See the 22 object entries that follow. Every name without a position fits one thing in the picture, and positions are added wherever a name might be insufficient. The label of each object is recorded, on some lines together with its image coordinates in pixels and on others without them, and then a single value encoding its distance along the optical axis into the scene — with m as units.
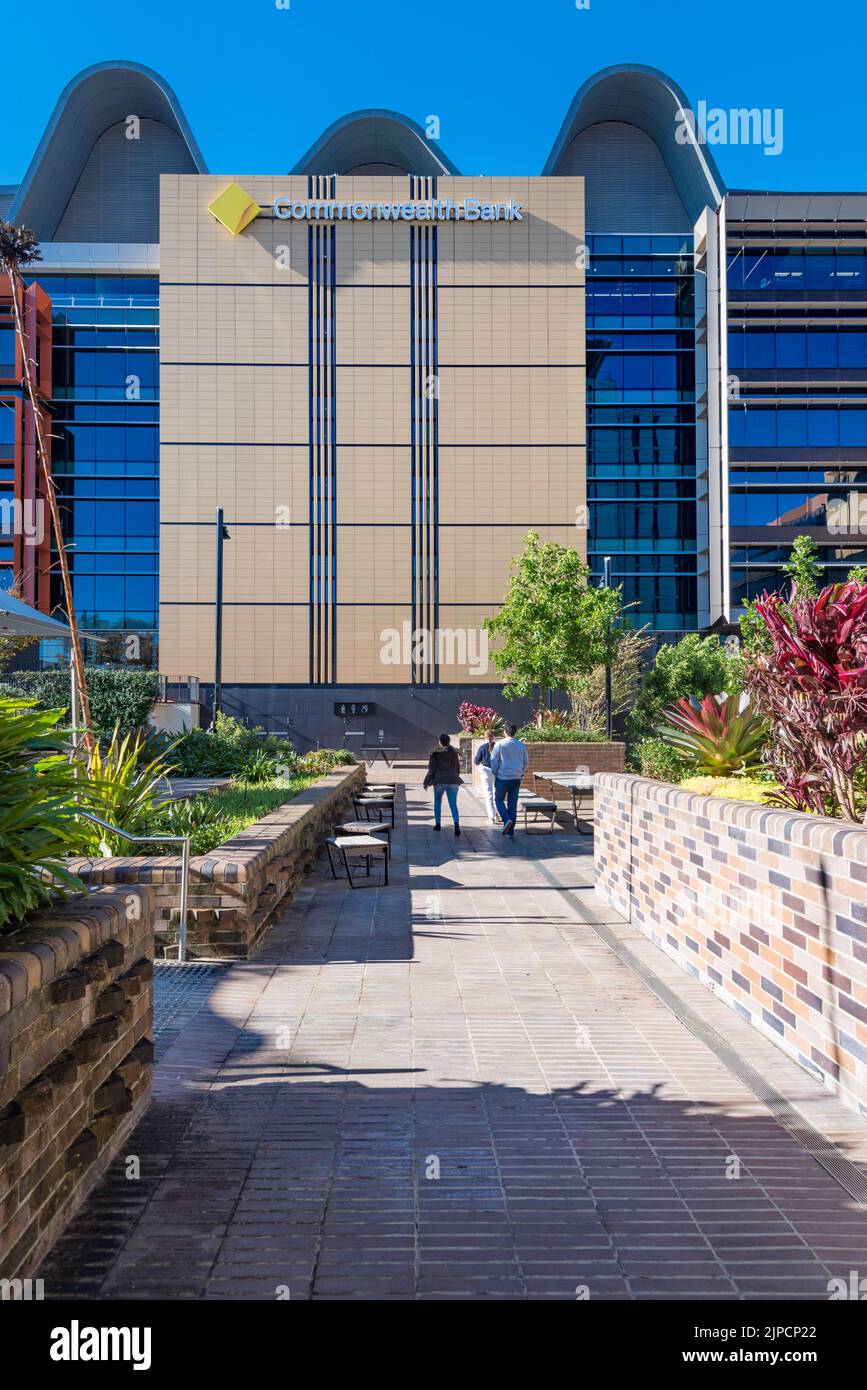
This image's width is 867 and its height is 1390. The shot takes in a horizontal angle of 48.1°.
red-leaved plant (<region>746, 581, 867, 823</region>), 6.24
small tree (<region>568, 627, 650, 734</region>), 33.25
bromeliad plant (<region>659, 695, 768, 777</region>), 8.98
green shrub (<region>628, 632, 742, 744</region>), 34.97
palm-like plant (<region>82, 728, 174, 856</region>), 7.85
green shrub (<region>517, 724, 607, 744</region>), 23.30
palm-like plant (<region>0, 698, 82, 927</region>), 3.54
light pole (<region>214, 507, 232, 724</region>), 28.58
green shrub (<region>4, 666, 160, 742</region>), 25.34
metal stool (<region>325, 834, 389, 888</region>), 10.41
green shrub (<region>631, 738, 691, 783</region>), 10.86
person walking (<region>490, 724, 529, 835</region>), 14.85
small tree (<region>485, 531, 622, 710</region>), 27.41
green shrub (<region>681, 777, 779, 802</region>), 7.57
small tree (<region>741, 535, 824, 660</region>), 16.45
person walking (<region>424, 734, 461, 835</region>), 15.63
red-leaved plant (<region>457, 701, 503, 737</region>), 29.77
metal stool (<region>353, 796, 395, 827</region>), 16.02
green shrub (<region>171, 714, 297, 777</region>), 18.95
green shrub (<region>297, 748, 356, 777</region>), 19.64
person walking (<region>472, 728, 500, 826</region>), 17.40
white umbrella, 10.50
